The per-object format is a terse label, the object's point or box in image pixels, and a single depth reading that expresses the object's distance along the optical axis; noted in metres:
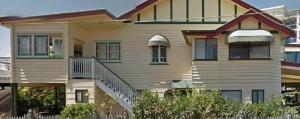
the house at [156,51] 25.09
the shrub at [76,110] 22.05
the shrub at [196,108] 20.23
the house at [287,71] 28.61
